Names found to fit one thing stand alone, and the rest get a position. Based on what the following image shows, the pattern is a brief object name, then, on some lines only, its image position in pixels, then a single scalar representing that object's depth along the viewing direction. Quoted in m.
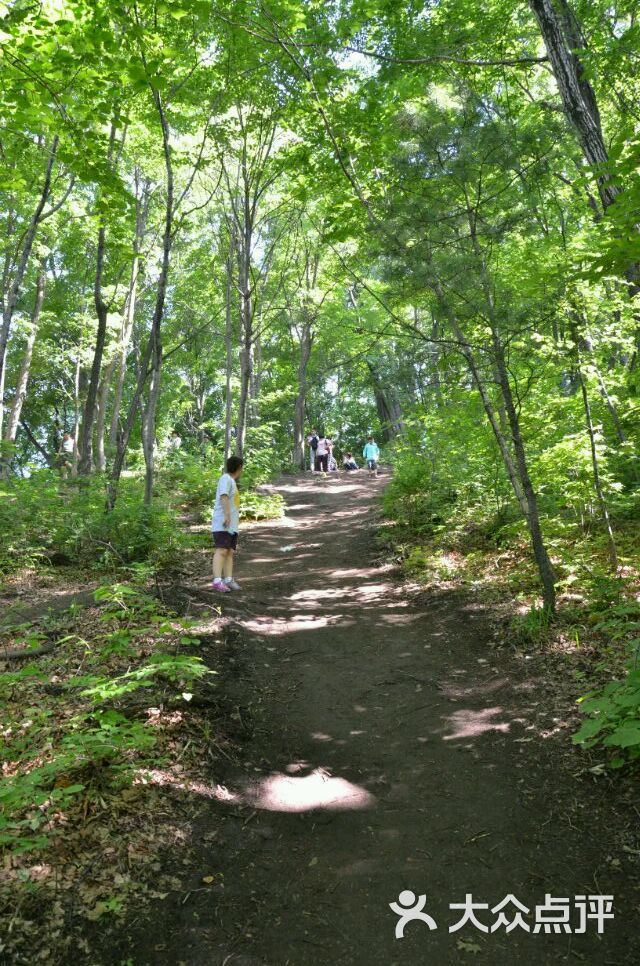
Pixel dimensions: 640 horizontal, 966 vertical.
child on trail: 7.03
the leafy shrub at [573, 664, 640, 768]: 2.98
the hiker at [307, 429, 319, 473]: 24.53
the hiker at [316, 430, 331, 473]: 23.30
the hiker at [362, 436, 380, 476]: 21.20
